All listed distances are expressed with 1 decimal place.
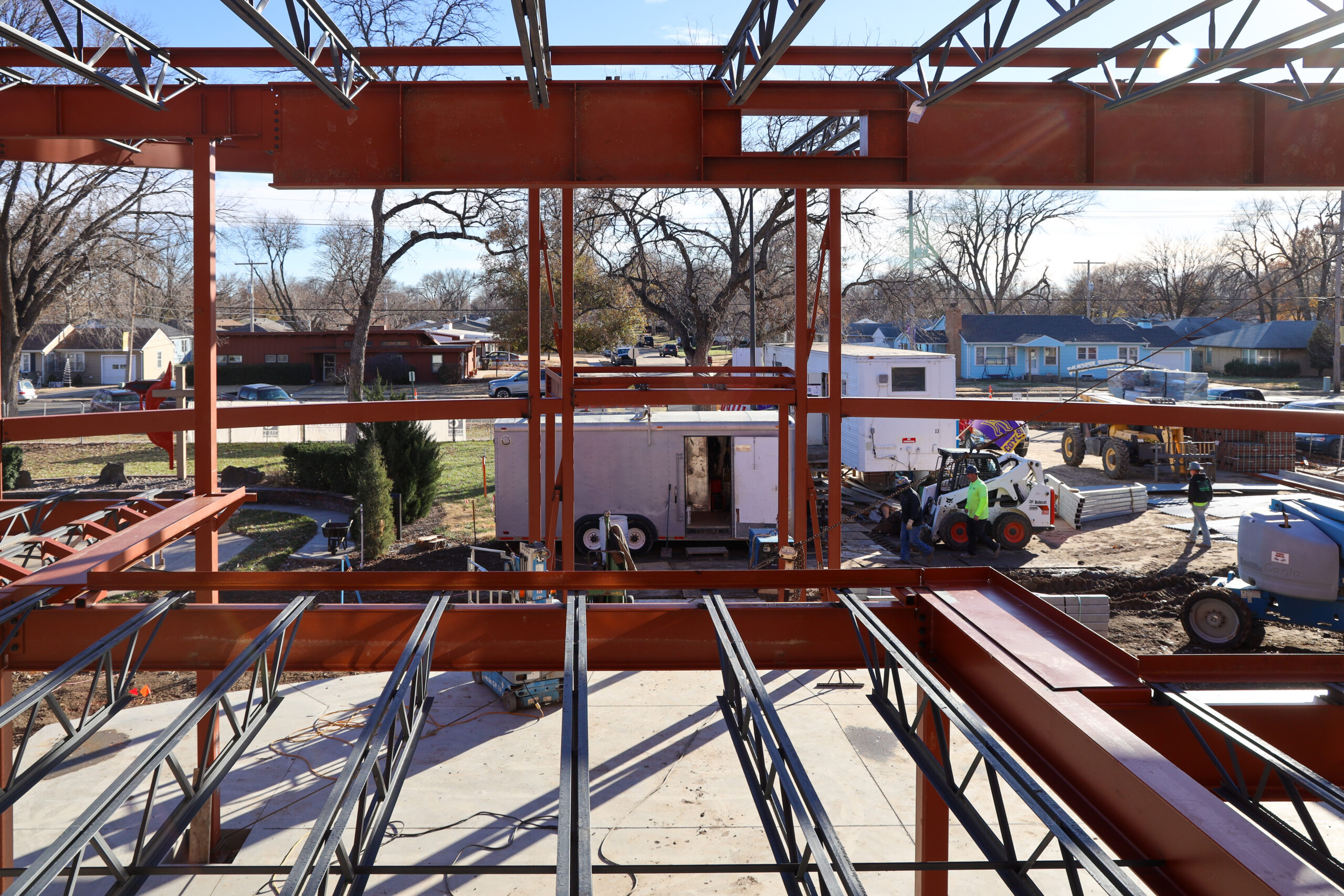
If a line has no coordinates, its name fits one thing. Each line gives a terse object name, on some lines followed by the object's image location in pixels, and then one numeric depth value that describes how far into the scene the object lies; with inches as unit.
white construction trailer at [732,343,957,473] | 963.3
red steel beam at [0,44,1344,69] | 384.2
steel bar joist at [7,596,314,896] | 152.8
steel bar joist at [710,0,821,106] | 260.3
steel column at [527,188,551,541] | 502.3
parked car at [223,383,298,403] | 1738.4
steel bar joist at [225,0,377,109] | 274.8
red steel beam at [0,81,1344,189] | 380.2
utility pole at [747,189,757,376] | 1230.3
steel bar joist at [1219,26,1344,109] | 354.9
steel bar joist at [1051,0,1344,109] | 305.1
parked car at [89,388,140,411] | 1640.0
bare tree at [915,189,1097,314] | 2881.4
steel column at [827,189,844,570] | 498.3
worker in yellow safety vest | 745.6
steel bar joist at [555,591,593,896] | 145.0
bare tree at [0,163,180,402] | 1218.6
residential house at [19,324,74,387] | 2402.8
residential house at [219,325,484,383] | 2356.1
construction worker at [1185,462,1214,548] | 719.7
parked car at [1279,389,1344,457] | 1210.7
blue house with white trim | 2491.4
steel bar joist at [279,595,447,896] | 152.9
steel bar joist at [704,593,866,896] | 153.8
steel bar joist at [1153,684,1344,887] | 181.0
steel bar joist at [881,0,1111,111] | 277.3
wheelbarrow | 689.6
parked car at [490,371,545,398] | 1784.0
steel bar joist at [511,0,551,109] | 256.3
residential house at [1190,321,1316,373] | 2522.1
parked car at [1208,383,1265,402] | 1470.2
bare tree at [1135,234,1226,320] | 3164.4
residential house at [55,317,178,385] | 2478.8
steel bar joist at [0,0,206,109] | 301.2
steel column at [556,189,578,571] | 482.6
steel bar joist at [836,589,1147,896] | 146.5
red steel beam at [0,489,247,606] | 269.6
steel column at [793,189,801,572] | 524.1
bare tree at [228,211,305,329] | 3459.6
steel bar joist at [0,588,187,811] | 197.9
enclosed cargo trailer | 750.5
